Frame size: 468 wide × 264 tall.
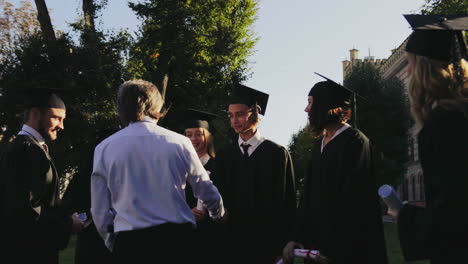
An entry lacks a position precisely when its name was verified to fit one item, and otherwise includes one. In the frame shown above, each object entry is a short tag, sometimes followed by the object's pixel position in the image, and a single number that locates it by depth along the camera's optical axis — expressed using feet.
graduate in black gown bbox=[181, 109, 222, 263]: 20.83
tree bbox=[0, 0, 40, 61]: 98.73
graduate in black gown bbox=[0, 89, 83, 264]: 14.89
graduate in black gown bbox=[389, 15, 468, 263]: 9.11
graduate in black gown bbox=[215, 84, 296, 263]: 19.39
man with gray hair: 12.76
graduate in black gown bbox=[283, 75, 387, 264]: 14.42
